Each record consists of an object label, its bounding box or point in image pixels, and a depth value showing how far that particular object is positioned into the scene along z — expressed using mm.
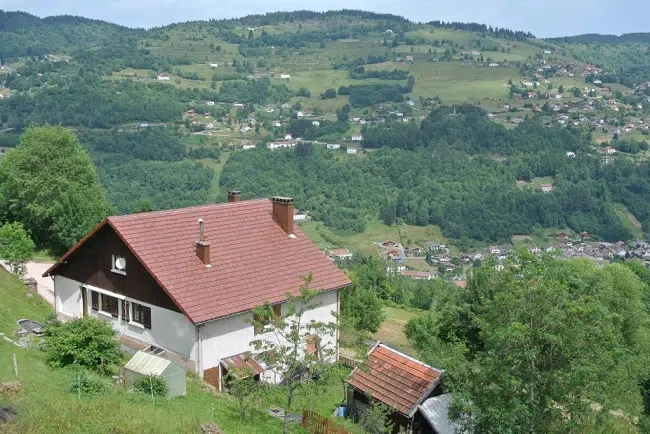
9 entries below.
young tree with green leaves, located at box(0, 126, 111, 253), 38031
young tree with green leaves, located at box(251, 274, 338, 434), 15367
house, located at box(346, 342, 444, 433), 18797
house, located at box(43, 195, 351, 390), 20766
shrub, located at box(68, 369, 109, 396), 15445
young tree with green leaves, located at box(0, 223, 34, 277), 30797
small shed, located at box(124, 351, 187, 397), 17391
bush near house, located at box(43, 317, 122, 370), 17641
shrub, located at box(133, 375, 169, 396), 17141
